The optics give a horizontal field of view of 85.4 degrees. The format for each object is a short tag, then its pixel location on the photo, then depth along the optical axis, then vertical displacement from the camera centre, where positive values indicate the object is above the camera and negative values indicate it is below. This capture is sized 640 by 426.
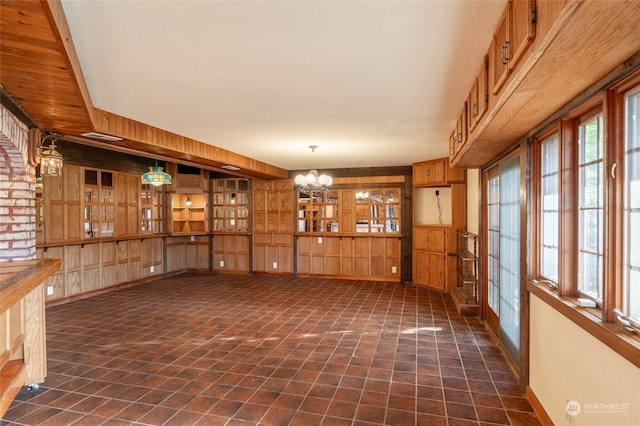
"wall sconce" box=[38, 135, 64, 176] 3.05 +0.46
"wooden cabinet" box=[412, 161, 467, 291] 5.98 -0.29
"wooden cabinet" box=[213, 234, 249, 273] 8.05 -0.98
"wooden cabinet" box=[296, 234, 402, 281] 7.14 -0.98
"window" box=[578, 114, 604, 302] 1.79 +0.01
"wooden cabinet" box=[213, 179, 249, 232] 8.05 +0.14
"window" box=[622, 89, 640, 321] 1.42 +0.00
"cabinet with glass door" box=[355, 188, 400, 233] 7.18 +0.00
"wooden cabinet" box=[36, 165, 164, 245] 5.17 +0.09
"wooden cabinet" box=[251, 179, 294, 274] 7.76 -0.35
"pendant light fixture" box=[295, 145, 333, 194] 5.48 +0.46
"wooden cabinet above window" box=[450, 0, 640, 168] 1.02 +0.57
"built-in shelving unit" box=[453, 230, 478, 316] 4.59 -0.99
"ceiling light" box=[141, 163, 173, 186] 6.10 +0.62
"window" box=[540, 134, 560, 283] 2.31 +0.01
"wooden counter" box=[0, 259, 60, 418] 2.19 -0.89
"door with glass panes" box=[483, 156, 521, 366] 3.09 -0.44
